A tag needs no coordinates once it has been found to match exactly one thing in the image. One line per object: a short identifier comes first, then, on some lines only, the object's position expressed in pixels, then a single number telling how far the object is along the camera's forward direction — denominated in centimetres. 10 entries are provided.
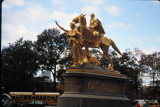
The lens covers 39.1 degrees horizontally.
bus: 3368
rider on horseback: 1915
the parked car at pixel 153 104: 3182
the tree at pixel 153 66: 4194
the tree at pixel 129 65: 4603
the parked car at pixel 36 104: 2891
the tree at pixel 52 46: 4172
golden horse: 1826
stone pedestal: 1609
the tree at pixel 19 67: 3953
